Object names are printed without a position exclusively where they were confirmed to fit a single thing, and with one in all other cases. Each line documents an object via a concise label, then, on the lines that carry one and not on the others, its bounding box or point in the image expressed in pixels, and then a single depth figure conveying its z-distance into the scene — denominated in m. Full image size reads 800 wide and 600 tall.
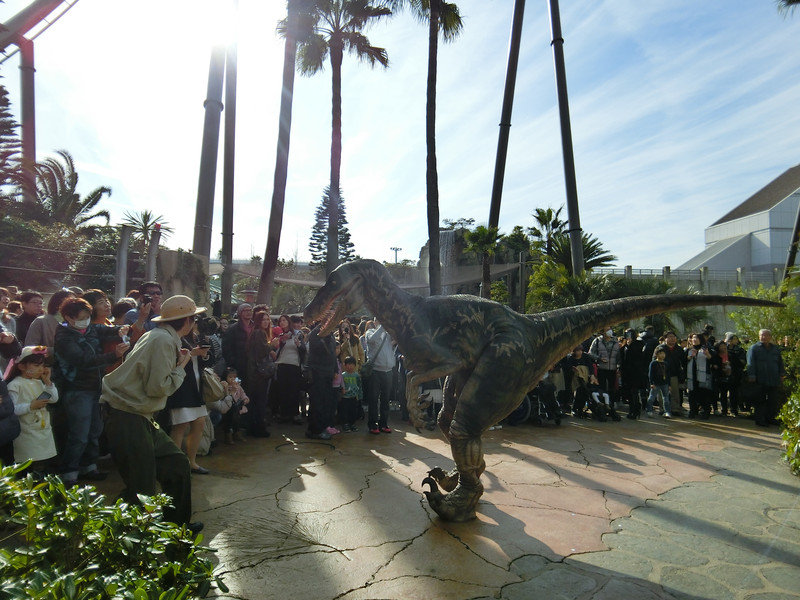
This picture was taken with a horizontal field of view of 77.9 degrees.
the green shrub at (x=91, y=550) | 1.33
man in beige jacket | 2.74
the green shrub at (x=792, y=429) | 4.63
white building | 40.38
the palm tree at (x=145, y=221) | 22.42
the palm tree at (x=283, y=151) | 11.43
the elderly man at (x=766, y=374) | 7.64
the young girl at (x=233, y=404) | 5.17
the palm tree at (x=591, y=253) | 21.08
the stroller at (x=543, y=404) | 7.16
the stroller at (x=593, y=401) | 7.73
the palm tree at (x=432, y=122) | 12.80
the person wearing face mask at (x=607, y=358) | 8.71
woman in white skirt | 3.98
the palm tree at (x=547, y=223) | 25.69
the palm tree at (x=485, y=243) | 14.88
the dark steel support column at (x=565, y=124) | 14.44
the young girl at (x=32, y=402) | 3.49
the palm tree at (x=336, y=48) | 13.40
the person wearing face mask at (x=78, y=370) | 3.79
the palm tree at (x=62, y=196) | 20.44
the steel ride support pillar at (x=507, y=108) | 14.35
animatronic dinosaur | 3.06
